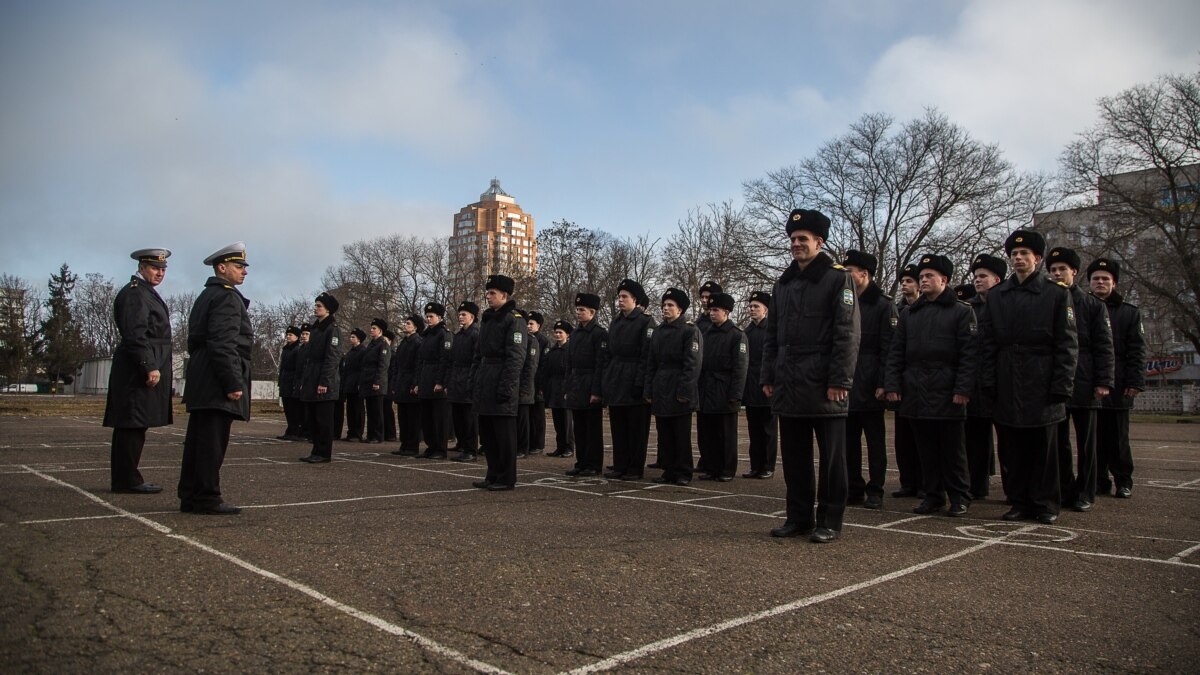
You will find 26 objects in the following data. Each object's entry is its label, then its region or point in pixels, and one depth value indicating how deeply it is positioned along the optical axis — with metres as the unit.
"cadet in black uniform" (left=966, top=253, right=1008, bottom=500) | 7.94
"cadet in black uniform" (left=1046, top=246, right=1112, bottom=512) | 7.62
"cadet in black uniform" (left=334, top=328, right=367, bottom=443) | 15.94
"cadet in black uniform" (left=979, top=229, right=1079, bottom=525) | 6.91
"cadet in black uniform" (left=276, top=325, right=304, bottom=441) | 16.17
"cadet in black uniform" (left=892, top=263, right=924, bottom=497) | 8.61
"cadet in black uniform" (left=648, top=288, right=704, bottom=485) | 9.38
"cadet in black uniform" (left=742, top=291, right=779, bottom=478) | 10.32
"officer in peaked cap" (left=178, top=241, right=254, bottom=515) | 6.52
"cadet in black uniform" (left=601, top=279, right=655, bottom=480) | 9.84
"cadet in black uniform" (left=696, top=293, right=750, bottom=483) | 9.90
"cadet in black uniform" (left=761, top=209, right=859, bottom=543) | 5.96
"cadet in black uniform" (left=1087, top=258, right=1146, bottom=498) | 8.46
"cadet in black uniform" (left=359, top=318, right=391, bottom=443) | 15.12
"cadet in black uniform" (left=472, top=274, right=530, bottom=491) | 8.34
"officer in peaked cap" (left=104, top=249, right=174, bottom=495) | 7.43
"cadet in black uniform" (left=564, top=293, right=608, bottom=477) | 10.14
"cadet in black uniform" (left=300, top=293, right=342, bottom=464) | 11.14
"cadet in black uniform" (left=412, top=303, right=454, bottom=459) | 12.74
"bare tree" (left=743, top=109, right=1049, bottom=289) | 37.72
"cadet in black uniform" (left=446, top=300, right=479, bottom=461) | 11.09
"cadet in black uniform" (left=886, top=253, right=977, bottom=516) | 7.37
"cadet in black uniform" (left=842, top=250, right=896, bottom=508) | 7.80
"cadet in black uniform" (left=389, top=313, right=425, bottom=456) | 13.11
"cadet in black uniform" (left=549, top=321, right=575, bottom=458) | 13.89
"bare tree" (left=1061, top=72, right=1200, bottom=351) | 34.97
